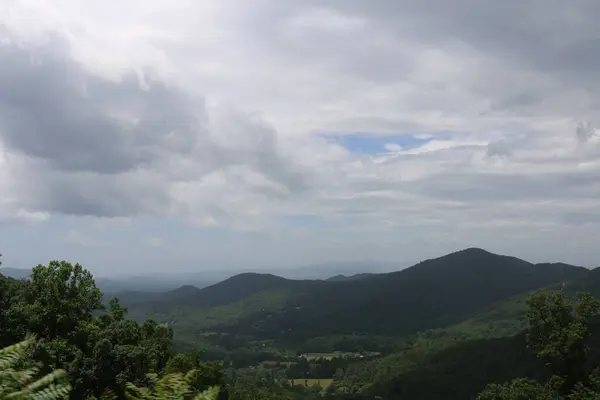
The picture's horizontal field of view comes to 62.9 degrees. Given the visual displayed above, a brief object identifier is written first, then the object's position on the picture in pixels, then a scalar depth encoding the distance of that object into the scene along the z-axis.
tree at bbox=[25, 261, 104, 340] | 47.50
